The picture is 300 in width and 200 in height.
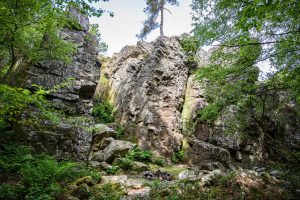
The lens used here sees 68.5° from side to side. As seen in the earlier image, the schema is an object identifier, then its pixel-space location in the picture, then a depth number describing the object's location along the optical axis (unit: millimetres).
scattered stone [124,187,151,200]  5825
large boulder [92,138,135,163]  10297
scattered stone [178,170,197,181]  7209
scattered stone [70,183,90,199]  5770
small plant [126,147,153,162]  11108
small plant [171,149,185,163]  12820
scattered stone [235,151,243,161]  13719
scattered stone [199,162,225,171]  10461
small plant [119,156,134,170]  9918
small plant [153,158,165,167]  11836
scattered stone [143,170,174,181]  8852
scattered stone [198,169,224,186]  6420
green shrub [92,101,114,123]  15445
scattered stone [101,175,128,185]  6930
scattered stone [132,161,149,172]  10038
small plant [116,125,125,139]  13682
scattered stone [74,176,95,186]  6374
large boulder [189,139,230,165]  13141
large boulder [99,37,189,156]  13564
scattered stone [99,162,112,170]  9377
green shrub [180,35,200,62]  17828
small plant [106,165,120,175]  9203
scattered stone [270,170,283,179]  7701
